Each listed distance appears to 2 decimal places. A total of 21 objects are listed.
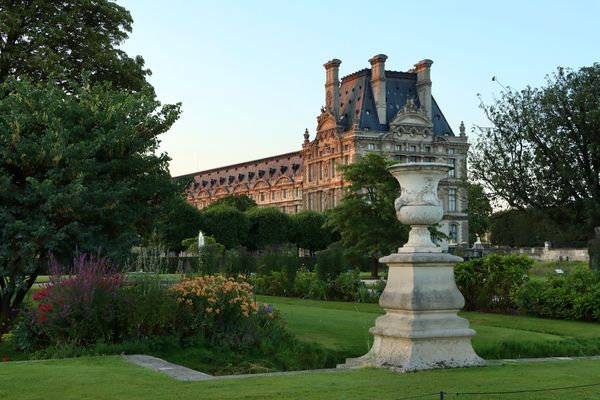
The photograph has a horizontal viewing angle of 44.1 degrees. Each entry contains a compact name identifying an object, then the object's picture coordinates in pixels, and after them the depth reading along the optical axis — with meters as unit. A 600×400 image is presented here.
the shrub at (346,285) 20.72
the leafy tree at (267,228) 63.84
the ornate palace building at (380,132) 80.62
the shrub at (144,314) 9.91
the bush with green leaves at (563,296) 14.33
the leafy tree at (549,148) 28.06
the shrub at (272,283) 23.19
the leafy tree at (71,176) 11.91
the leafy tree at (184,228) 57.00
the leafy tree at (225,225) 60.34
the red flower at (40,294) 10.41
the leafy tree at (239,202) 90.06
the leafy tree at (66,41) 20.08
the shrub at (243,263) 24.53
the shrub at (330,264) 22.02
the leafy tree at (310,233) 65.15
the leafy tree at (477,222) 82.50
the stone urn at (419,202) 8.25
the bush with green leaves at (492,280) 16.41
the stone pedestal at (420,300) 7.90
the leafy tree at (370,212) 34.22
